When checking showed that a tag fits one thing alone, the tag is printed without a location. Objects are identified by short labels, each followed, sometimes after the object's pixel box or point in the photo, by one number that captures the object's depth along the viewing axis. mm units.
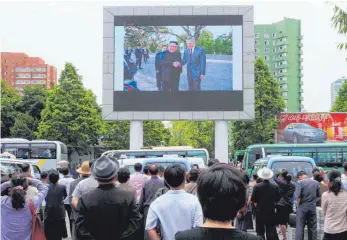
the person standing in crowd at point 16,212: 6805
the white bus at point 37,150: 33688
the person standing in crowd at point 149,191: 8328
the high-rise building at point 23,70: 168375
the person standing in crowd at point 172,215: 5359
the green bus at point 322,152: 31328
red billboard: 50219
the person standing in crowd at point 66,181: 10734
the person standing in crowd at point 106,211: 5047
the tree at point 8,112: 59625
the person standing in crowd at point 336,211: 7848
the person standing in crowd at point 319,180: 11457
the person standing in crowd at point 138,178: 10344
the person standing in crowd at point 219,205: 2957
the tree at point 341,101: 63356
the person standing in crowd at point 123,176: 8234
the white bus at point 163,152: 27266
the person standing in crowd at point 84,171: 9055
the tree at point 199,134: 69125
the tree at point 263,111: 52938
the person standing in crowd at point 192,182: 8555
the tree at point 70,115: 51344
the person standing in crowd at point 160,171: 9695
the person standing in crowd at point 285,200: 12211
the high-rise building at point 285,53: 109875
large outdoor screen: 34906
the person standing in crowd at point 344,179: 8617
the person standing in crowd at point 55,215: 9820
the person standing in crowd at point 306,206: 10844
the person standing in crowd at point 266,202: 10516
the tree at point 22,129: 56562
